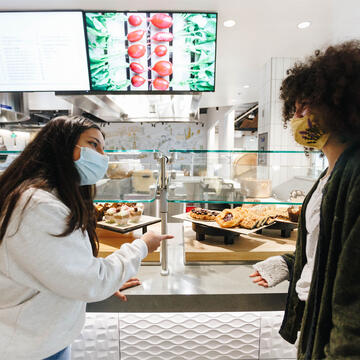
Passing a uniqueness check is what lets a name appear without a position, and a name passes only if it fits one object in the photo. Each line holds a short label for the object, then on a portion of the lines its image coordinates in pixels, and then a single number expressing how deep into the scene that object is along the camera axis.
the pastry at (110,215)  1.61
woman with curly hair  0.58
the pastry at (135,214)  1.60
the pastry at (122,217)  1.54
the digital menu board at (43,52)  2.11
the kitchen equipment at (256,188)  1.52
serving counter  1.24
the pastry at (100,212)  1.71
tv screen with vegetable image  2.16
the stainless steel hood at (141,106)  3.02
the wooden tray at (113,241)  1.50
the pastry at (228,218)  1.49
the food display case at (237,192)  1.49
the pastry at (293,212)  1.60
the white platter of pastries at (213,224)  1.44
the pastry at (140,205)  1.68
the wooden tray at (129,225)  1.51
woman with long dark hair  0.71
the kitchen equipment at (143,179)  1.52
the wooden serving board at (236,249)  1.49
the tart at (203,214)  1.61
